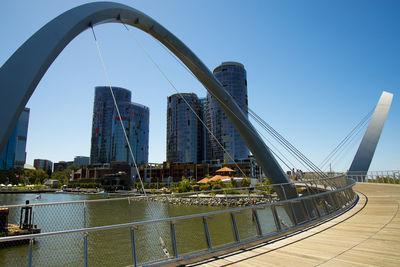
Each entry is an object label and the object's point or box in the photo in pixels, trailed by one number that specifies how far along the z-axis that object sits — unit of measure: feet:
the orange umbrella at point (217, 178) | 140.17
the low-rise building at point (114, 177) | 274.36
